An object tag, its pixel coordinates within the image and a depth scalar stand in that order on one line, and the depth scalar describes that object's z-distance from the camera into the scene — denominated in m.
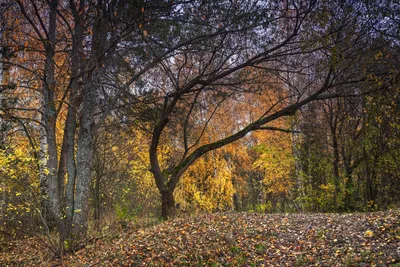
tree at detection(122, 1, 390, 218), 6.55
